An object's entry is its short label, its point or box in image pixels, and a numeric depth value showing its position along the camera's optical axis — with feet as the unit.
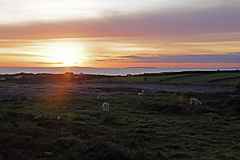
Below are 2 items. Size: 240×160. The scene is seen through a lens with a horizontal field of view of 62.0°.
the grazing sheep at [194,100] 96.29
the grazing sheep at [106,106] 79.41
